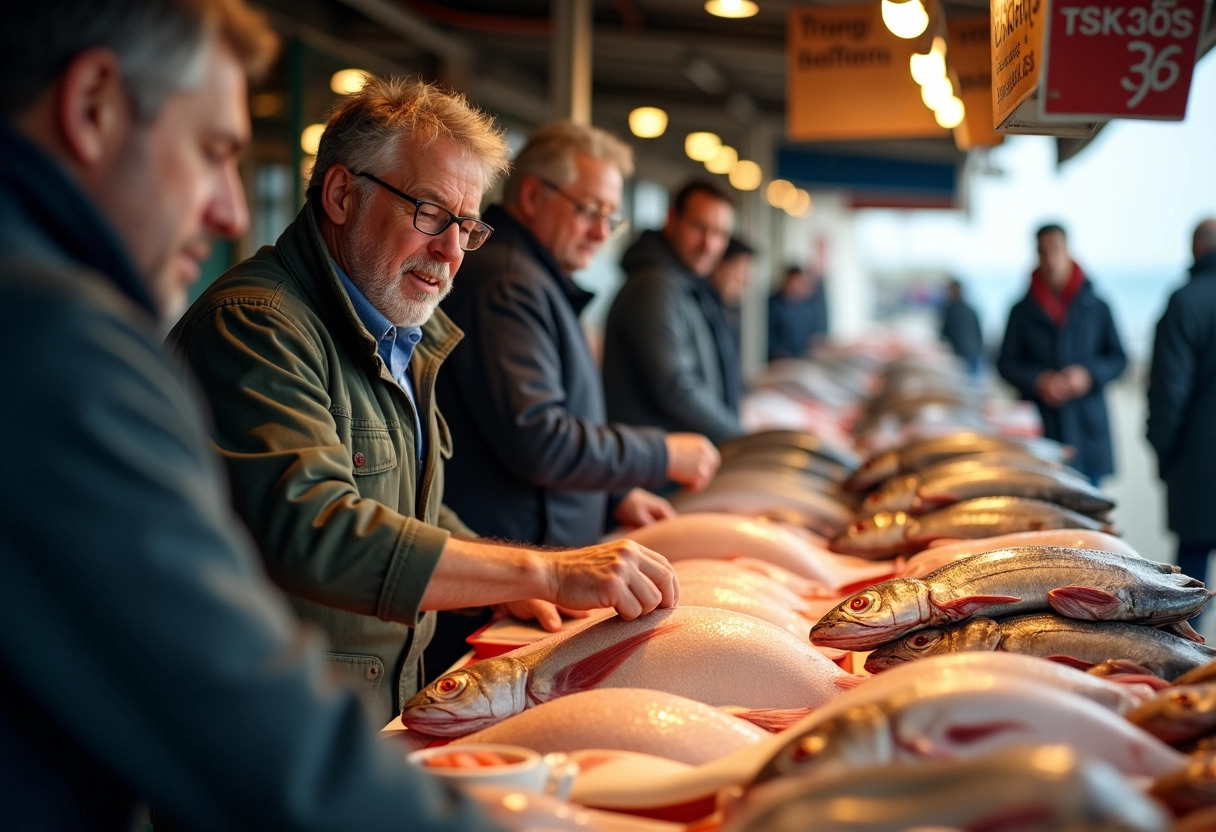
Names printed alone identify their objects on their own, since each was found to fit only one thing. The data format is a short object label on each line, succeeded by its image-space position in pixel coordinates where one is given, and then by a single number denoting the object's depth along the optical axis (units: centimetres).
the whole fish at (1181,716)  167
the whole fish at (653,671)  214
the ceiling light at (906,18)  382
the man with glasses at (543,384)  340
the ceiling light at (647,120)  1010
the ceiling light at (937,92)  473
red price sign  254
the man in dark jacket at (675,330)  521
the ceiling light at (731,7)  656
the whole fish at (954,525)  341
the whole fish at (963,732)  147
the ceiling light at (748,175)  1473
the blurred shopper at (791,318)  1603
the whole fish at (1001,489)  375
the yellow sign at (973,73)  470
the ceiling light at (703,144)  1211
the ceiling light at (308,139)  728
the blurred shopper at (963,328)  1856
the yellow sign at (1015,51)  258
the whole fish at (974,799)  117
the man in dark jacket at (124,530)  115
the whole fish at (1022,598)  235
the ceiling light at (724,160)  1538
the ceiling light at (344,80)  786
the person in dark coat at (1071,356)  776
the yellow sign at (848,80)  583
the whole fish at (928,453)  447
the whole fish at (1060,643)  220
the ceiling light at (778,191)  1880
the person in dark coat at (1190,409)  623
